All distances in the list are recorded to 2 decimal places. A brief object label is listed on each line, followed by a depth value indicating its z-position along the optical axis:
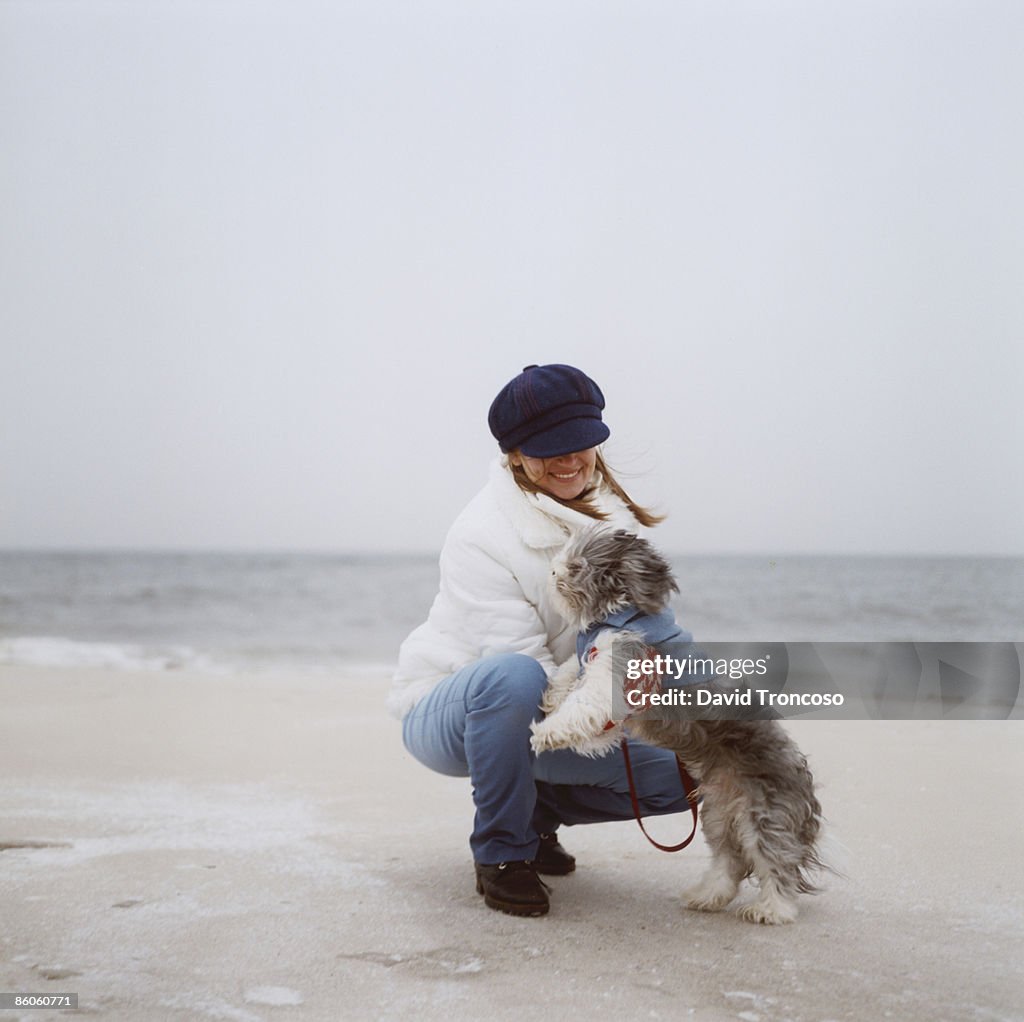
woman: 2.00
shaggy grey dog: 1.92
